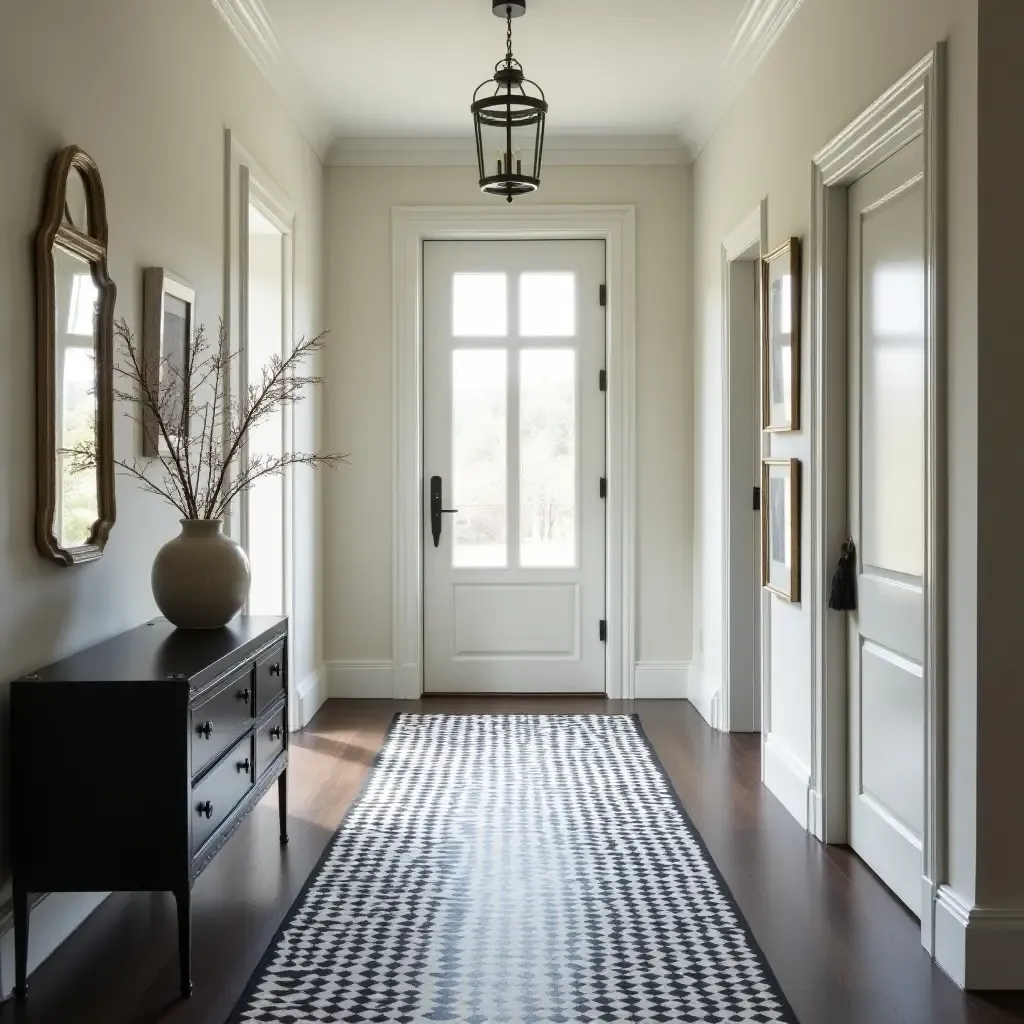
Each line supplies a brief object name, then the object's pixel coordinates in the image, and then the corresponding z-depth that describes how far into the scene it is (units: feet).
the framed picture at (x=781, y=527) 12.87
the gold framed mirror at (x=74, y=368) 8.59
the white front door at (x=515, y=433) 19.71
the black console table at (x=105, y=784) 8.14
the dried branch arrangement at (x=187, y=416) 10.32
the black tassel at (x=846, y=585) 11.33
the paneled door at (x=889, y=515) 9.82
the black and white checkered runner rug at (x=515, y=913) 8.25
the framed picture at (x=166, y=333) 10.78
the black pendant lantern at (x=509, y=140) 12.46
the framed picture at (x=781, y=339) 12.77
